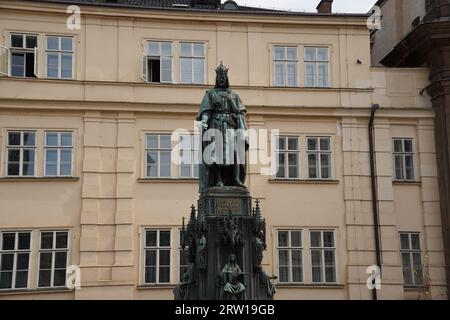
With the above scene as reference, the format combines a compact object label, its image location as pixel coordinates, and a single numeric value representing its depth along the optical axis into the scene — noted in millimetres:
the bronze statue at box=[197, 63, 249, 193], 12320
